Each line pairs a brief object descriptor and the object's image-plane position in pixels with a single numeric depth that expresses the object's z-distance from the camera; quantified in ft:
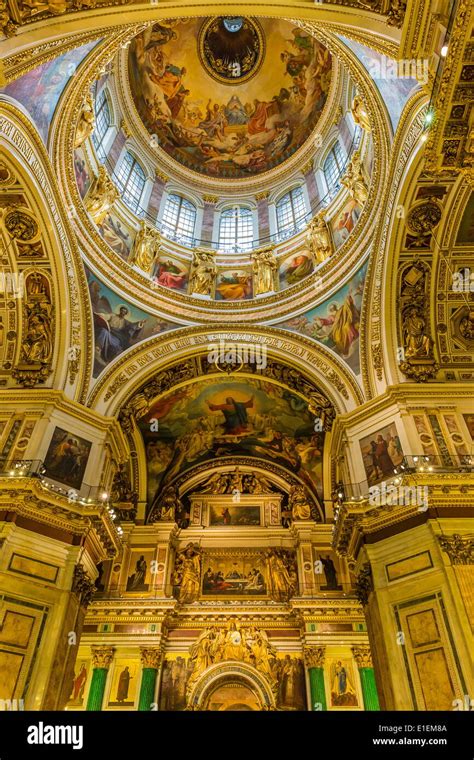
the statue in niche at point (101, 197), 55.98
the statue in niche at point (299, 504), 64.69
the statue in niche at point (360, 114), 50.60
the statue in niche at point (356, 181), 54.24
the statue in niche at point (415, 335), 47.19
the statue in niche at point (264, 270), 62.85
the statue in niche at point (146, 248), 61.26
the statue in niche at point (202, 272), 63.41
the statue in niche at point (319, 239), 59.31
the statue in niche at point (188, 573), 60.08
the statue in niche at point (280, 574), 59.72
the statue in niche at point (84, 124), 50.29
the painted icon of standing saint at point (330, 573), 59.16
